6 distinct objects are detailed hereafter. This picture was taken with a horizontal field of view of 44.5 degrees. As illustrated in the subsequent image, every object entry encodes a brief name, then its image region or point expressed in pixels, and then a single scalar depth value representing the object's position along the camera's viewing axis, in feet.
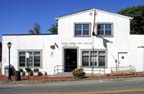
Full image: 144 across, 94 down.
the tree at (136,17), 102.65
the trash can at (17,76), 55.11
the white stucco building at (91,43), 62.74
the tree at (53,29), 123.34
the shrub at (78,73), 54.04
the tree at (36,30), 142.04
